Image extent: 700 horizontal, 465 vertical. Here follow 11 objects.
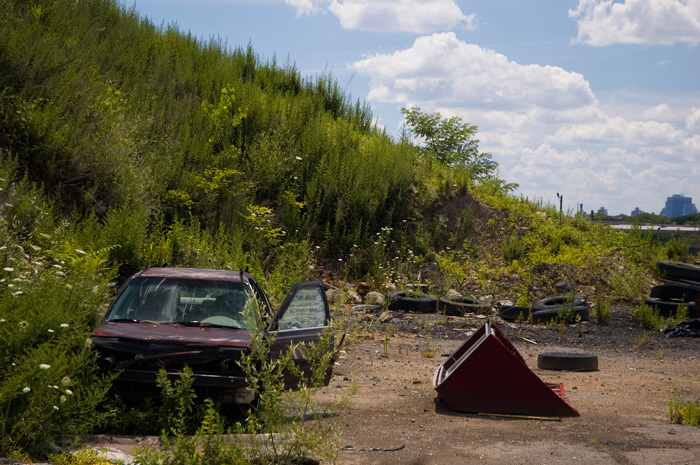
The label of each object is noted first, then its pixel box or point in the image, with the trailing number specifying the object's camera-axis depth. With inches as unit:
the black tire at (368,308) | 629.9
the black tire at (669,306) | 635.5
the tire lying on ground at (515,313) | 636.7
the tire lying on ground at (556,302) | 651.0
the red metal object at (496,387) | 295.0
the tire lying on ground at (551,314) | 627.9
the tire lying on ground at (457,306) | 653.3
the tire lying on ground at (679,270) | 749.9
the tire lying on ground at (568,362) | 425.7
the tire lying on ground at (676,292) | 658.2
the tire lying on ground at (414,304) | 652.1
